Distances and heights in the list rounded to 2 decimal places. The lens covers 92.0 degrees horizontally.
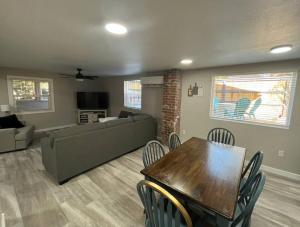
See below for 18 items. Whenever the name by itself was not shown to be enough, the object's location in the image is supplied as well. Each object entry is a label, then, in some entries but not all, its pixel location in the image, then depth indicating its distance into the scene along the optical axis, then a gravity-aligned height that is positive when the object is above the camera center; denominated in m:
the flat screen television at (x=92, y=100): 6.11 -0.22
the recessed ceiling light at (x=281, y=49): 1.88 +0.68
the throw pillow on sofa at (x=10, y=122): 4.00 -0.81
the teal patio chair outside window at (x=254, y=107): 3.05 -0.18
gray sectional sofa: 2.39 -0.97
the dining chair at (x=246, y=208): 0.98 -0.84
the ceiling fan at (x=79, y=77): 3.82 +0.48
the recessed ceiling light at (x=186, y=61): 2.86 +0.73
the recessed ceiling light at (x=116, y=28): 1.45 +0.70
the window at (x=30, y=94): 4.77 -0.01
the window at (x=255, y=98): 2.77 +0.01
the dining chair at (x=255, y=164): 1.49 -0.74
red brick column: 3.93 -0.17
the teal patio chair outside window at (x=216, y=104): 3.58 -0.16
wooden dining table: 1.13 -0.78
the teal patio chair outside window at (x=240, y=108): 3.19 -0.22
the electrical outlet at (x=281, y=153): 2.81 -1.04
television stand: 6.18 -0.89
